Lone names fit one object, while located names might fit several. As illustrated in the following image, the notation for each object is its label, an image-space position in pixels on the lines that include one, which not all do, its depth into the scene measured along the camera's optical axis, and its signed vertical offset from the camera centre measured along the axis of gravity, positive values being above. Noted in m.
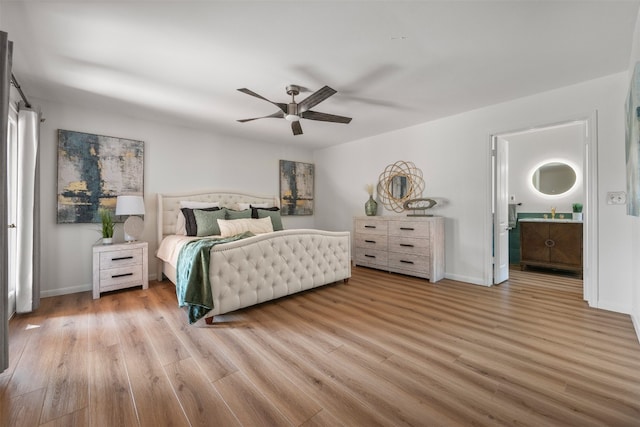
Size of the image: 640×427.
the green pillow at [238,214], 4.11 -0.02
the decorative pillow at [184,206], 3.95 +0.08
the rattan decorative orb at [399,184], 4.32 +0.48
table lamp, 3.45 -0.01
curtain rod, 2.41 +1.12
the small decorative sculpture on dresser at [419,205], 3.96 +0.12
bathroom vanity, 4.00 -0.47
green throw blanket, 2.35 -0.63
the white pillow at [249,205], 4.53 +0.13
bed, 2.47 -0.53
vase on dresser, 4.68 +0.10
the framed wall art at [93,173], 3.37 +0.52
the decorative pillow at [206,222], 3.75 -0.13
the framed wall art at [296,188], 5.51 +0.53
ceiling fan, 2.62 +1.07
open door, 3.59 +0.04
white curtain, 2.65 -0.02
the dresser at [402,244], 3.74 -0.47
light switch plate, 2.58 +0.15
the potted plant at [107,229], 3.39 -0.21
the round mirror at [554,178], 4.60 +0.61
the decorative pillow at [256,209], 4.37 +0.06
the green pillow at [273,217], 4.32 -0.07
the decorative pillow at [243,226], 3.63 -0.18
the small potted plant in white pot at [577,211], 4.32 +0.04
